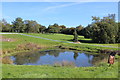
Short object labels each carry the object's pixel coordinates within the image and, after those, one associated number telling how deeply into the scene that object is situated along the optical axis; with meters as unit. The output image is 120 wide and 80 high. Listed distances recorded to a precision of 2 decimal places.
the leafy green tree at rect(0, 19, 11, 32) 71.16
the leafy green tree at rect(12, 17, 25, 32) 69.68
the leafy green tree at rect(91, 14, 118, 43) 38.84
